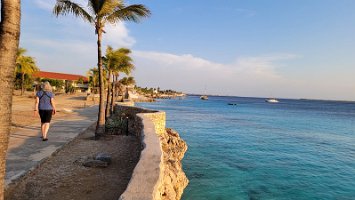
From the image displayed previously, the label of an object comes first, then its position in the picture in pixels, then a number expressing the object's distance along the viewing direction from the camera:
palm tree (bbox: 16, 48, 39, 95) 42.21
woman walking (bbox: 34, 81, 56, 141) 9.30
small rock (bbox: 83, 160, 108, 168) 7.03
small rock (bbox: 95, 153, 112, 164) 7.26
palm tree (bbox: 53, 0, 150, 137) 9.87
